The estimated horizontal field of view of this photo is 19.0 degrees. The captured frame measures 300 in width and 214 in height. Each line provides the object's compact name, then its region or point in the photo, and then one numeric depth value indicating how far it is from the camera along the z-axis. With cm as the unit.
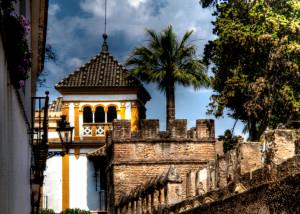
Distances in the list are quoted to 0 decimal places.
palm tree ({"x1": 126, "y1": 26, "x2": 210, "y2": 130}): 4628
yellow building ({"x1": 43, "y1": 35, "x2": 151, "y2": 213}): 5094
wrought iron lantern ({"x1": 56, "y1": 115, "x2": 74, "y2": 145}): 1819
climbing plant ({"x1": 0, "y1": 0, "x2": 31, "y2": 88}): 788
